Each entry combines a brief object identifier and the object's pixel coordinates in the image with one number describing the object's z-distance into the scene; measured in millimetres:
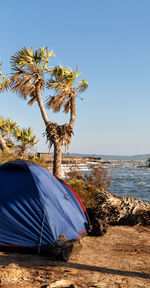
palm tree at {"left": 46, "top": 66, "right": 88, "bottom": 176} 14430
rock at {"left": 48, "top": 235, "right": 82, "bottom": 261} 4992
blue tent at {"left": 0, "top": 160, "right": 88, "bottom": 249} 5527
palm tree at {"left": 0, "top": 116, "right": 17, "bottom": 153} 24341
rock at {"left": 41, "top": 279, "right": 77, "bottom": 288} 3812
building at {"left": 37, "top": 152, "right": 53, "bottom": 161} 36159
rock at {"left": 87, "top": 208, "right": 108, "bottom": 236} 7080
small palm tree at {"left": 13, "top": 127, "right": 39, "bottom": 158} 20469
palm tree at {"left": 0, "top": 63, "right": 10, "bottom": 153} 21203
